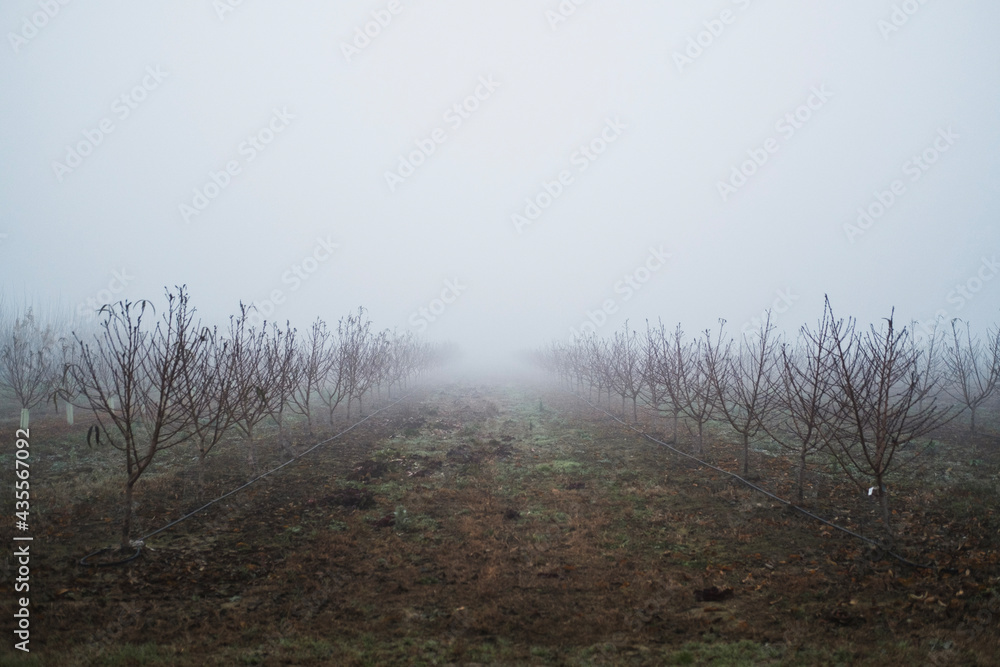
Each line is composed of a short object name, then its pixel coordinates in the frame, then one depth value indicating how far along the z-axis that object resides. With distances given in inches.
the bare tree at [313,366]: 663.0
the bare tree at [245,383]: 438.3
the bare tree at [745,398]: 457.3
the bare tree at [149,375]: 276.5
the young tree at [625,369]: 825.4
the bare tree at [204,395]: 333.8
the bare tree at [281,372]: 542.6
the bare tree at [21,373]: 702.9
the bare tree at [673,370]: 583.0
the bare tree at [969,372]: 653.3
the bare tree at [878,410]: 296.9
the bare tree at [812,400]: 352.2
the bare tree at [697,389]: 559.2
